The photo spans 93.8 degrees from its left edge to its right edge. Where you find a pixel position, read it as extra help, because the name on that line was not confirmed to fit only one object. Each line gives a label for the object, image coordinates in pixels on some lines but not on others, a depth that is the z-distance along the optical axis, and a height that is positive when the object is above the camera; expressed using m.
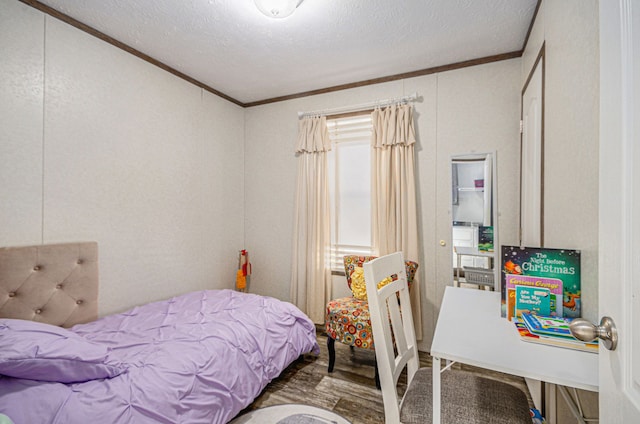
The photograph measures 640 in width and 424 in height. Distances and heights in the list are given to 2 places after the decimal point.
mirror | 2.50 -0.01
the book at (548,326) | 1.10 -0.43
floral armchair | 2.31 -0.84
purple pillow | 1.20 -0.63
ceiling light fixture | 1.81 +1.26
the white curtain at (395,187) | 2.77 +0.25
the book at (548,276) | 1.25 -0.28
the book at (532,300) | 1.29 -0.38
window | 3.13 +0.28
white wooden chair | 1.16 -0.76
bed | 1.24 -0.79
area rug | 1.84 -1.28
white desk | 0.90 -0.48
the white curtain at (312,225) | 3.20 -0.14
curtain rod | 2.84 +1.08
